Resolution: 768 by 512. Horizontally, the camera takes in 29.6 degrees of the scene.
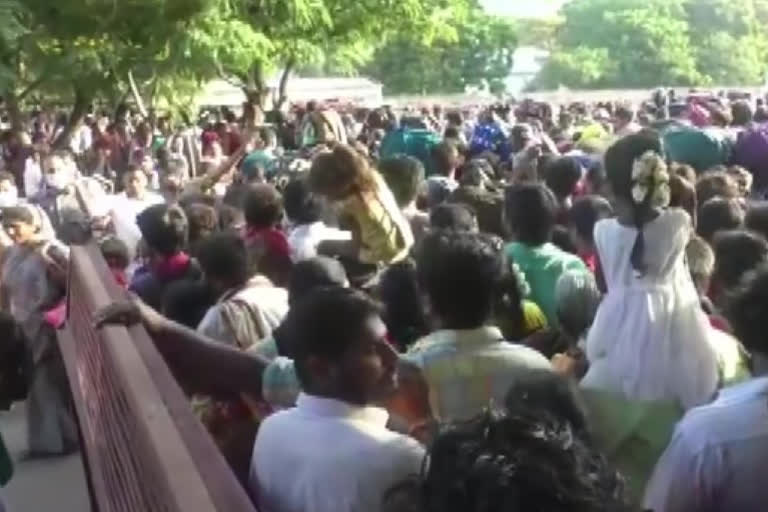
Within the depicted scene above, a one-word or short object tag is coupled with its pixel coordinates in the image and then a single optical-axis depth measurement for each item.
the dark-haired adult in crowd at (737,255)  4.72
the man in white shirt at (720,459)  2.97
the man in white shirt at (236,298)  5.12
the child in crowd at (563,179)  8.01
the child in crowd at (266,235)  6.24
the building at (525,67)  75.85
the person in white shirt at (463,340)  3.84
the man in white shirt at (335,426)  3.04
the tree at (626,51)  70.31
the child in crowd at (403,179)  7.93
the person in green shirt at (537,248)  5.71
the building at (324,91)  47.16
